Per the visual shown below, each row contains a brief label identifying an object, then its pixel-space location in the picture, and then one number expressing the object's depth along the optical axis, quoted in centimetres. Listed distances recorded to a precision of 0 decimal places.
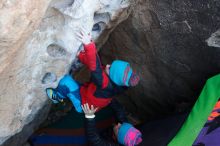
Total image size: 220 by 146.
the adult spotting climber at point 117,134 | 178
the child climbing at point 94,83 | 161
